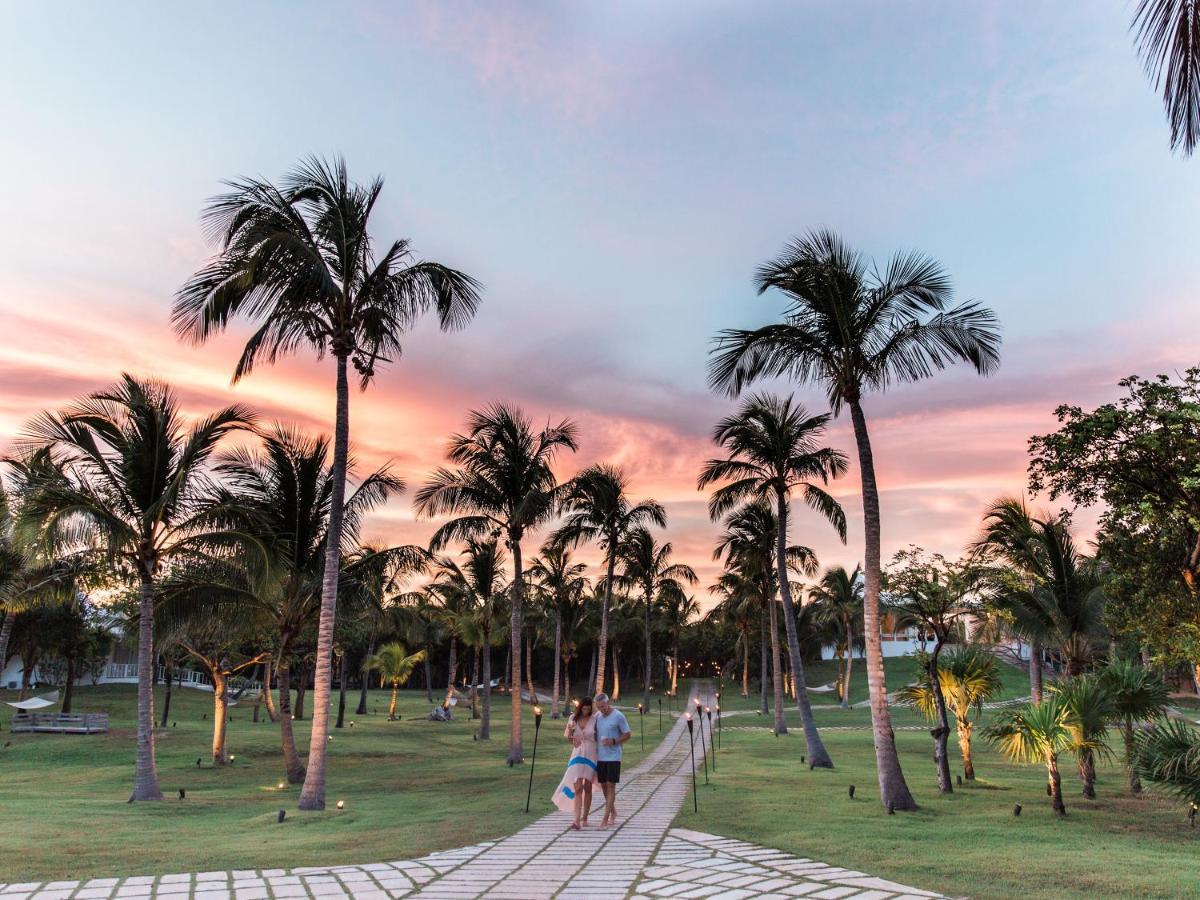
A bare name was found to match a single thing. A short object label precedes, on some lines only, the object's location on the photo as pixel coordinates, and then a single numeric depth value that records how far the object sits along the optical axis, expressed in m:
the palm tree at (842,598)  52.53
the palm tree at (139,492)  14.47
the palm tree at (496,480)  22.52
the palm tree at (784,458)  21.55
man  10.68
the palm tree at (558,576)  45.12
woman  10.50
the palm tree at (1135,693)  13.29
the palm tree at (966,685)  16.02
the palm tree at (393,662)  45.28
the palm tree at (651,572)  41.50
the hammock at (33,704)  36.27
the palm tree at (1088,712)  12.34
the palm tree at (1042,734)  12.00
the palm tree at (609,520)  28.62
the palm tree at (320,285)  13.45
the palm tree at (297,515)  19.25
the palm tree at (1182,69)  4.86
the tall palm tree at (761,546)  28.34
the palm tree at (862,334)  13.30
